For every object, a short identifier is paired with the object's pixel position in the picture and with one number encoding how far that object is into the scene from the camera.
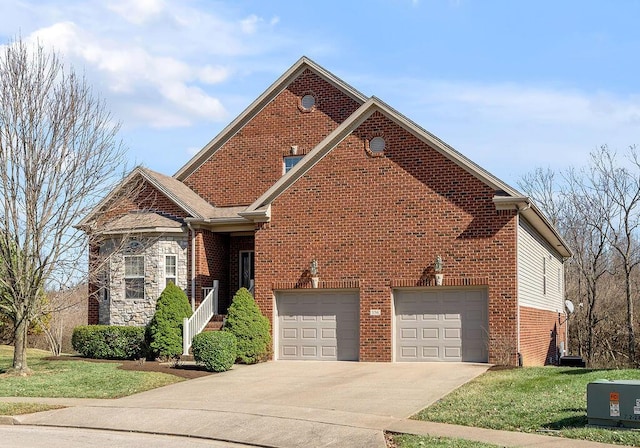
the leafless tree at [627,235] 38.09
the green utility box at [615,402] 11.88
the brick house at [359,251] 22.30
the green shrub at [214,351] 20.81
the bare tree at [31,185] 20.91
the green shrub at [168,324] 23.81
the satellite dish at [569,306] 32.78
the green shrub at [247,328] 22.81
